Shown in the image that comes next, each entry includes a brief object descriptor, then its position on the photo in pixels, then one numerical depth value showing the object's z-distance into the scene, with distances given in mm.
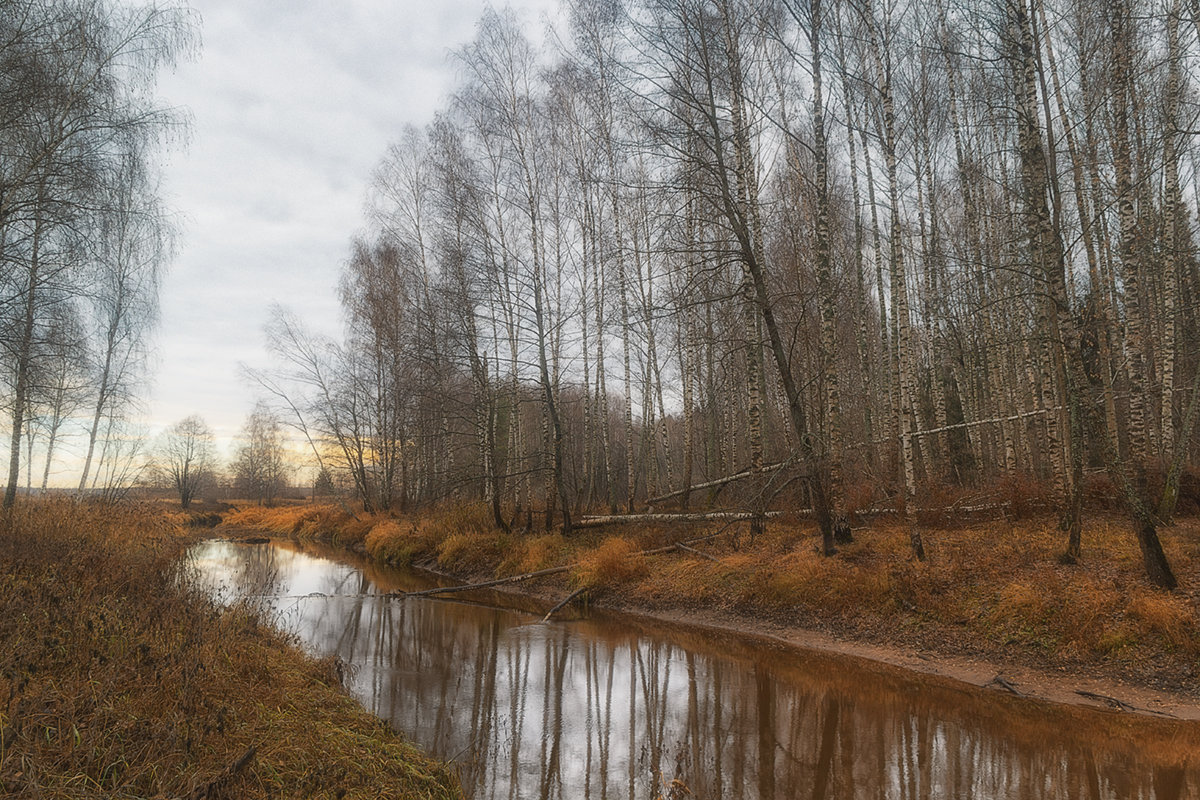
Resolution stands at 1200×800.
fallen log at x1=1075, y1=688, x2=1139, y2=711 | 5906
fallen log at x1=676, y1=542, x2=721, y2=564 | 11741
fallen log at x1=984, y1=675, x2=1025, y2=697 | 6523
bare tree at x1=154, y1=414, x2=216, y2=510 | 36969
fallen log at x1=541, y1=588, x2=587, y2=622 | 10905
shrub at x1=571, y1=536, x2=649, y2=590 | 12234
